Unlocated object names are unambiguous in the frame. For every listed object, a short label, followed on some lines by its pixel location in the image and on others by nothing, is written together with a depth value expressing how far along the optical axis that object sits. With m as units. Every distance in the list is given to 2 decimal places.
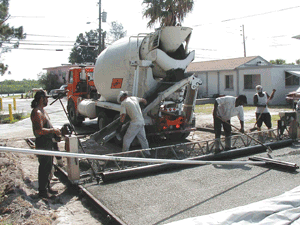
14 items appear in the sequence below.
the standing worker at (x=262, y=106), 9.02
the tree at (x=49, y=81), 46.07
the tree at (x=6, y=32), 15.96
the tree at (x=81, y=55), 57.47
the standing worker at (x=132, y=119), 6.86
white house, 22.00
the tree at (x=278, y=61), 50.17
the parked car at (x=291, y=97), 15.22
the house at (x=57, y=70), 46.72
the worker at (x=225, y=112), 7.23
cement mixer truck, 8.00
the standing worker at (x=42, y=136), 4.82
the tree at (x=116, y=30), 54.94
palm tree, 19.11
